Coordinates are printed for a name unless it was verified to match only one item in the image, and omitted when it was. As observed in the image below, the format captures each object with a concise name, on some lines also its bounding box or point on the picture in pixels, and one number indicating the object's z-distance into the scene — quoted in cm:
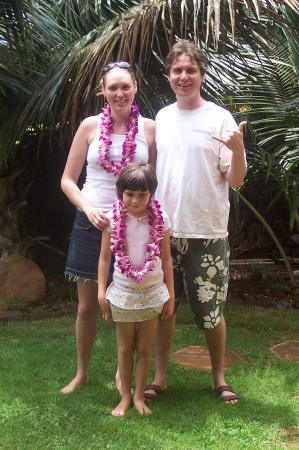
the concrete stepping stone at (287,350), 417
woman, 310
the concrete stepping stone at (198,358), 399
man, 304
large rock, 550
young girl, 294
